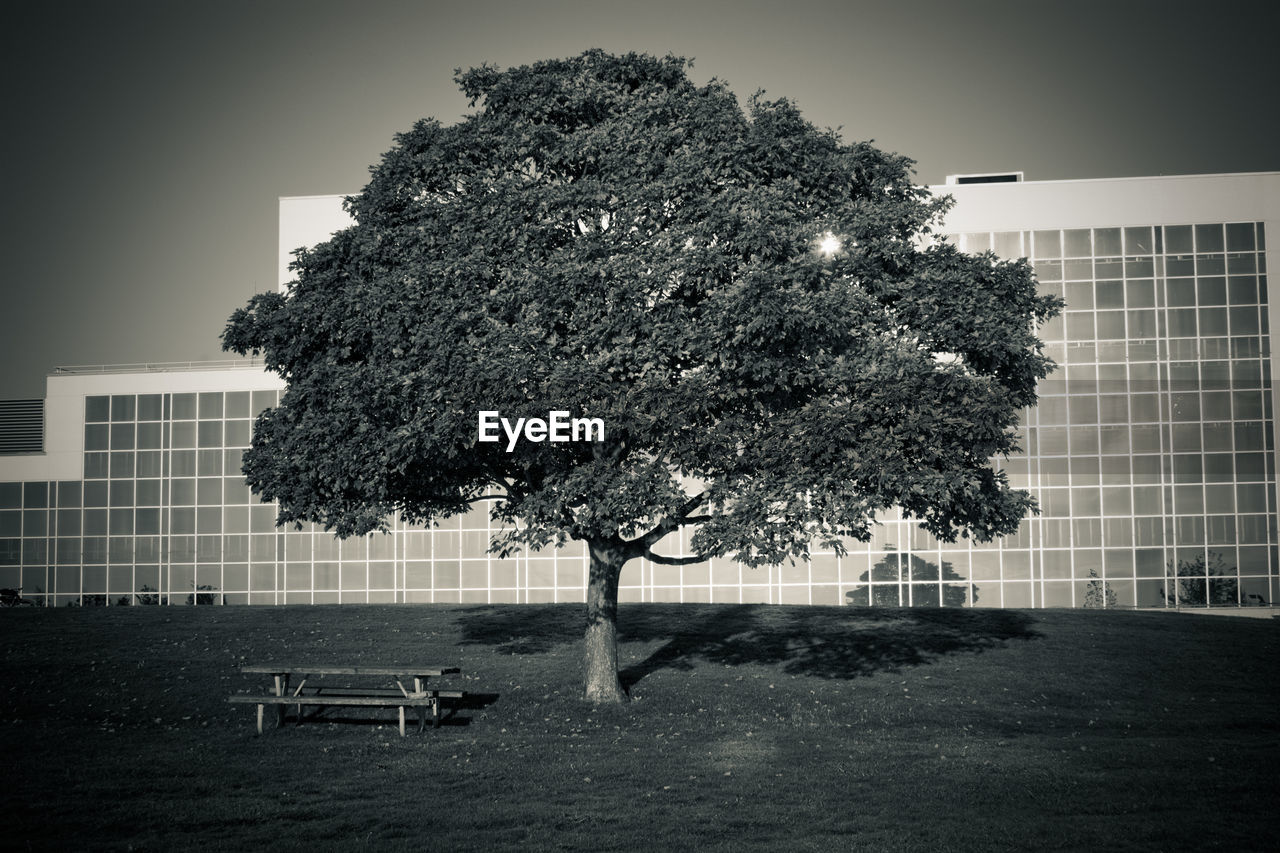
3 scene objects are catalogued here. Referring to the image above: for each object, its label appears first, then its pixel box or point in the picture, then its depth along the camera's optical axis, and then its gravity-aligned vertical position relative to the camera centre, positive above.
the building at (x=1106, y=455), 46.41 +1.50
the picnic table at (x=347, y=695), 16.02 -2.92
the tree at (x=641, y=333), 16.53 +2.56
